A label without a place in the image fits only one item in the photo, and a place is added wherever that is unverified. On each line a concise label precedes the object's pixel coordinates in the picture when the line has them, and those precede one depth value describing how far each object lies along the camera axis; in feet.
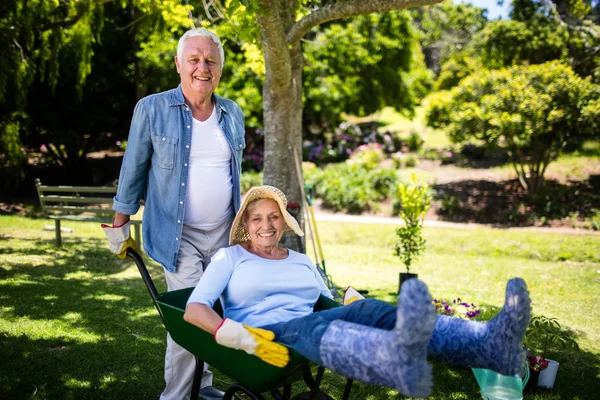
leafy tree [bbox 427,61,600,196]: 32.76
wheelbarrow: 7.01
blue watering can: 10.02
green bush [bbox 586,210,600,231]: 30.68
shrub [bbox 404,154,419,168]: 47.85
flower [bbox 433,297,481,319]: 13.37
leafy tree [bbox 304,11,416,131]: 48.67
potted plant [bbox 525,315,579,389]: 11.43
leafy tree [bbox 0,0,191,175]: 27.89
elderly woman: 5.92
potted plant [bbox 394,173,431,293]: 18.89
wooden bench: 24.18
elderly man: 9.30
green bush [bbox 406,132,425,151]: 53.52
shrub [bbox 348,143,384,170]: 44.87
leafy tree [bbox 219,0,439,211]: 13.89
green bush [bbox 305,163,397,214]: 37.32
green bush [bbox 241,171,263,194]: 43.19
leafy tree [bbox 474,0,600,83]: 41.34
